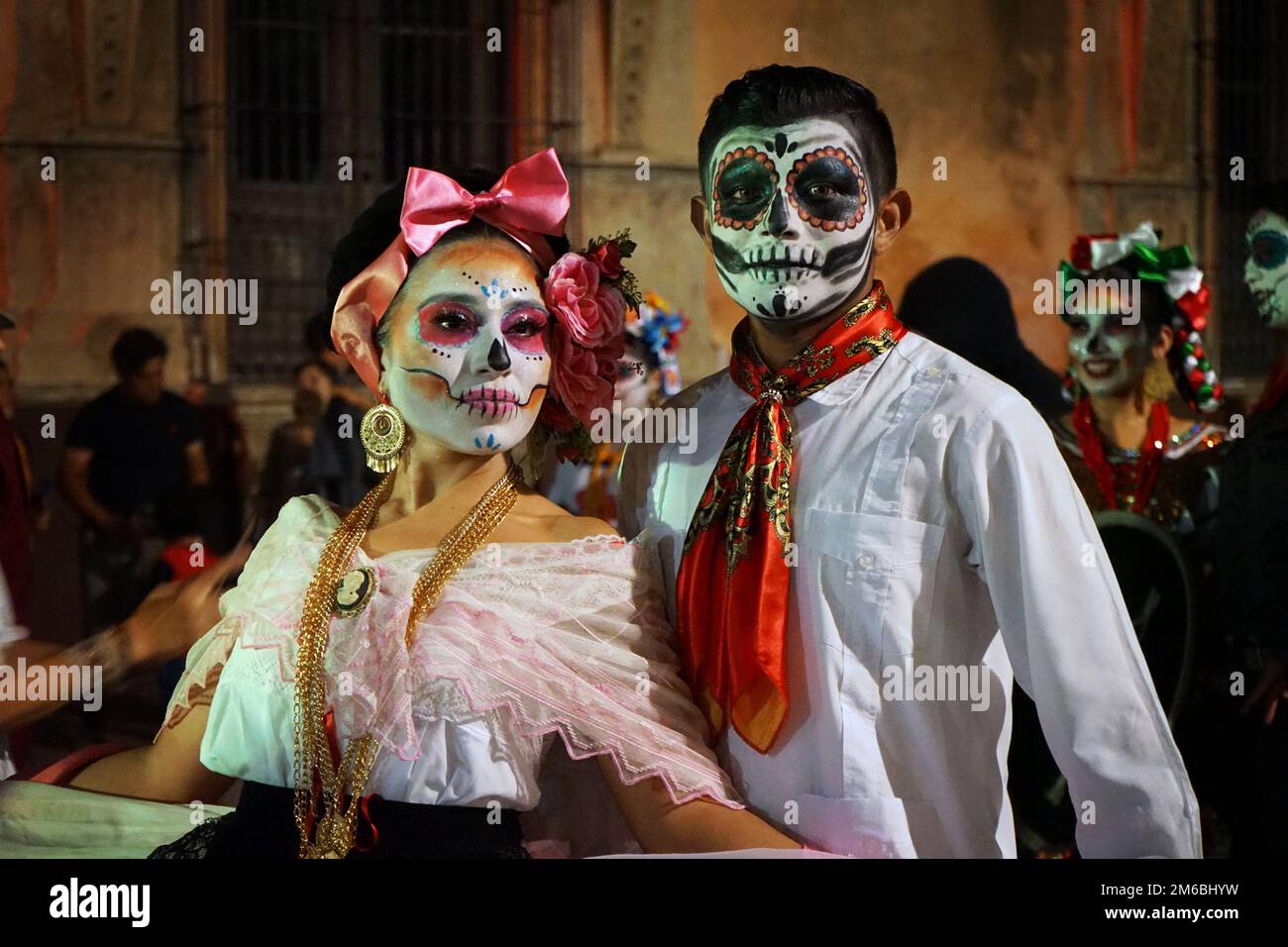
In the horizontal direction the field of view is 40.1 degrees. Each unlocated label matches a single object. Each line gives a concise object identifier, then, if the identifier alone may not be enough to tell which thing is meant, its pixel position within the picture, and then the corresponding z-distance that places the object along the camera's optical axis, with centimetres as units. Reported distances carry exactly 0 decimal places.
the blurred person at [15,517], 409
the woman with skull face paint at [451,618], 277
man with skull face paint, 276
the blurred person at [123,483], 529
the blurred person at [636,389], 573
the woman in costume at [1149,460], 447
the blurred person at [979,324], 504
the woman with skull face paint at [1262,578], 413
